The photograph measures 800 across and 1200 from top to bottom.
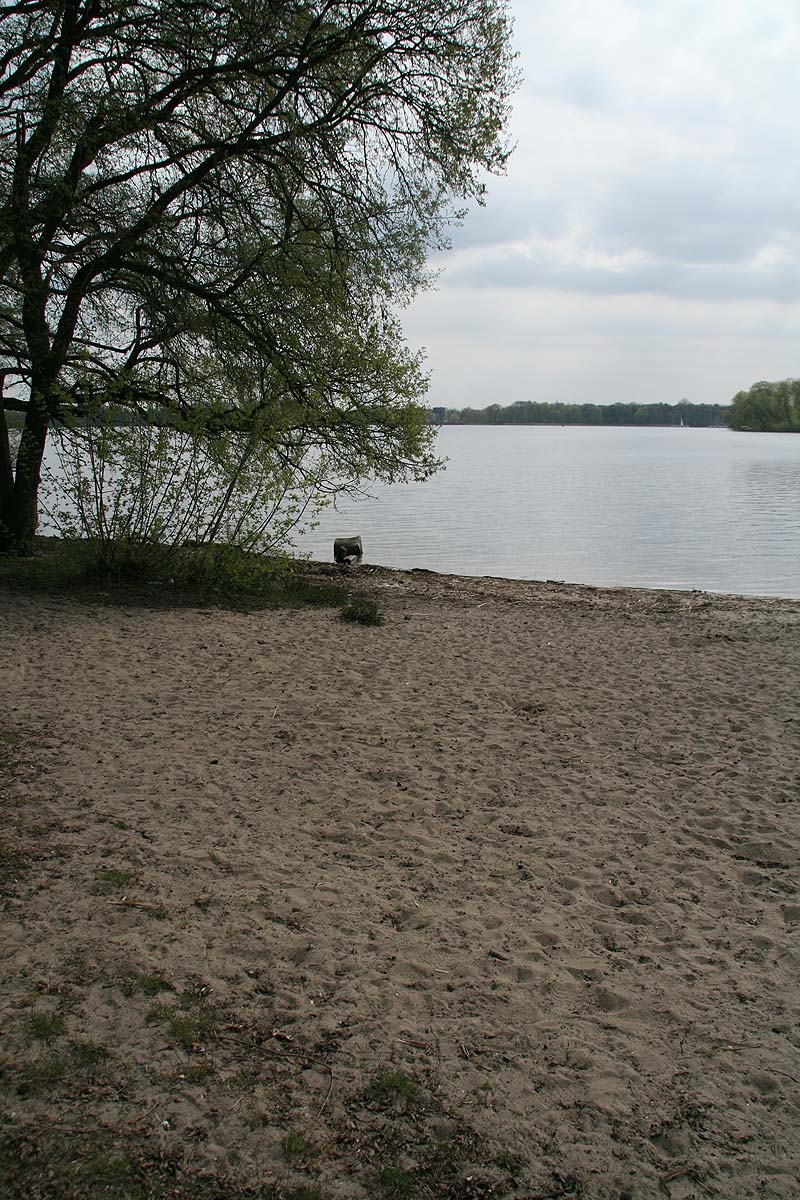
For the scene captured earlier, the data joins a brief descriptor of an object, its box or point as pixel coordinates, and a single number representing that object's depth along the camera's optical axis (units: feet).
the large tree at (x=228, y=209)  37.63
